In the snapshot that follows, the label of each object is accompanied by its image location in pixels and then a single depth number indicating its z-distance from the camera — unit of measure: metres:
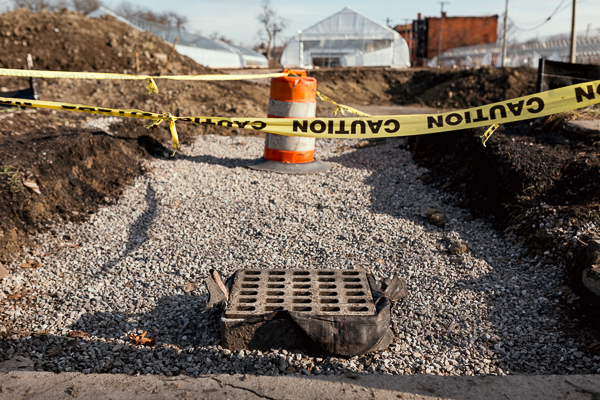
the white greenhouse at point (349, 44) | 33.06
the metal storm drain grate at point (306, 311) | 3.29
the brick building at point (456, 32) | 54.53
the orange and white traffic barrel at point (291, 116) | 7.93
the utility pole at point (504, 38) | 34.67
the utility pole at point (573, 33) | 18.65
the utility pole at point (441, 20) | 49.91
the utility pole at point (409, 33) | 55.11
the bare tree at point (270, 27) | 53.38
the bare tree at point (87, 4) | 61.19
